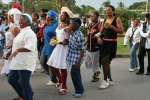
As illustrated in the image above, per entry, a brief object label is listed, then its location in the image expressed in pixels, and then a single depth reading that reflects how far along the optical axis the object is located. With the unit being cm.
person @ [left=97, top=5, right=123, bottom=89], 689
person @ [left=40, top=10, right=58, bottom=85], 672
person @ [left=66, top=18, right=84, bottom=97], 625
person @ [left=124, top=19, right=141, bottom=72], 882
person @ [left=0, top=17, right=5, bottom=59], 807
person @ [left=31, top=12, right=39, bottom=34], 854
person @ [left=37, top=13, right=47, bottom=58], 790
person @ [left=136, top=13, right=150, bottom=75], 846
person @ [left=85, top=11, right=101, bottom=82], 724
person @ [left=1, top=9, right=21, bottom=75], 557
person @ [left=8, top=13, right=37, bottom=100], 521
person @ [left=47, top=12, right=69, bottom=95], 646
